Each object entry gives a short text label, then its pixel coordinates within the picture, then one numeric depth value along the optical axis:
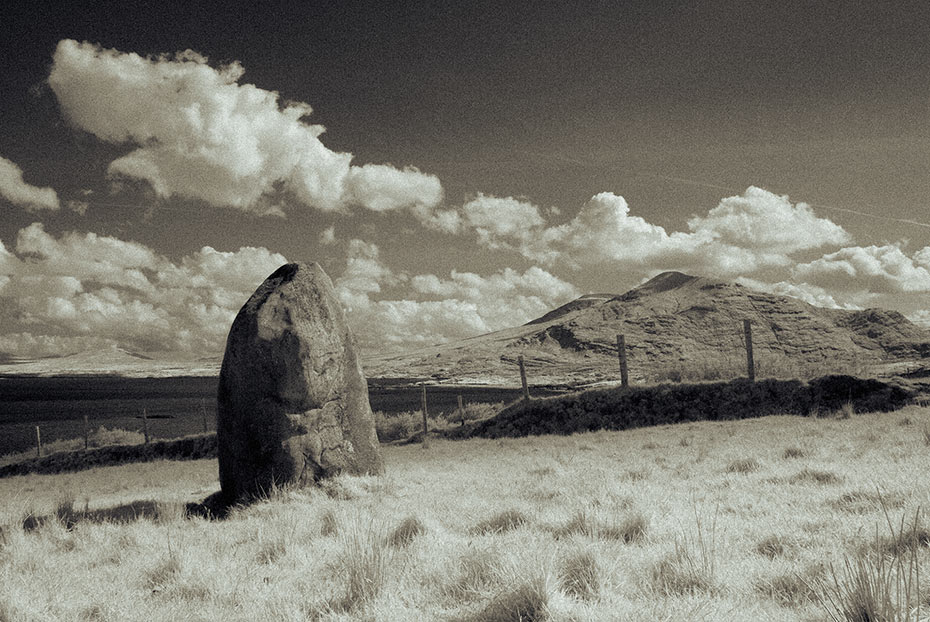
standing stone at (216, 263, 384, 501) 8.77
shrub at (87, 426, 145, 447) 32.53
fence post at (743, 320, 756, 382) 19.66
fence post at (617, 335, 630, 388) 22.14
